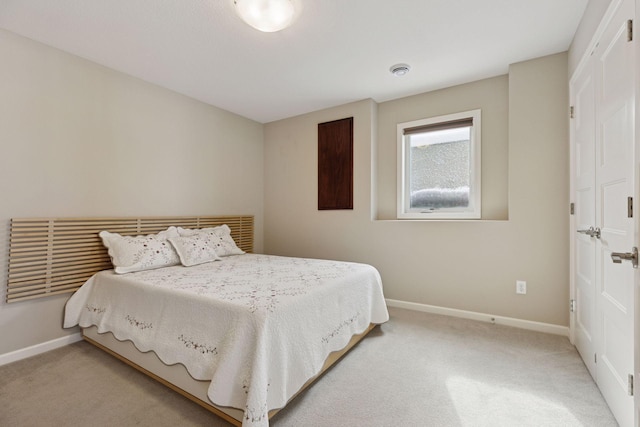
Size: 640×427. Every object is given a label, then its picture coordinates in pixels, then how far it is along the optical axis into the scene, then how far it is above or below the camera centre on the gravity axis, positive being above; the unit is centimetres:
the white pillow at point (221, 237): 310 -28
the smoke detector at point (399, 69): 268 +140
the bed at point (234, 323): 139 -70
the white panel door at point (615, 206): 130 +4
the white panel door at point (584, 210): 183 +2
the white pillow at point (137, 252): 241 -35
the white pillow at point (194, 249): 270 -36
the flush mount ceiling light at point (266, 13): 174 +128
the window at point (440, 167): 306 +54
